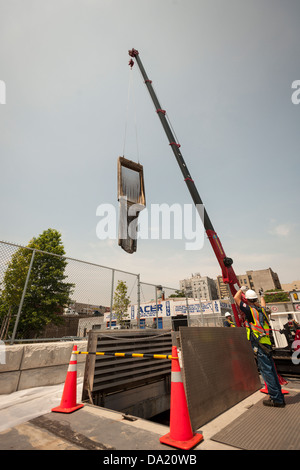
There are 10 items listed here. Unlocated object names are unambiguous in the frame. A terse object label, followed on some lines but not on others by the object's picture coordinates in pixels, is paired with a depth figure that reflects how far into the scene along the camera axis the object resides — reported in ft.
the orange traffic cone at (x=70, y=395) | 10.84
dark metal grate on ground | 7.24
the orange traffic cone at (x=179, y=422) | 7.27
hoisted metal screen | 20.95
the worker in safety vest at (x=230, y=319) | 25.56
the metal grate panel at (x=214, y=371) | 9.46
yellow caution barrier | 8.69
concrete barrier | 13.28
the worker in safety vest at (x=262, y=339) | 11.07
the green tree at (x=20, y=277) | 15.80
